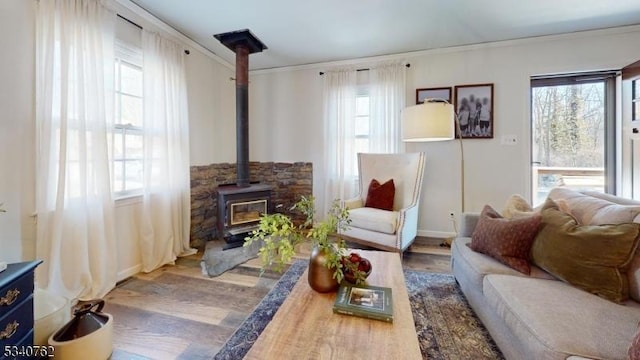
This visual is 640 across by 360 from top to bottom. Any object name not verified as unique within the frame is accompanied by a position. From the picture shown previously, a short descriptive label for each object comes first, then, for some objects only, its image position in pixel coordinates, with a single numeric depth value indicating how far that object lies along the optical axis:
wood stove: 3.01
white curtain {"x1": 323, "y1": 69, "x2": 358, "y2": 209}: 3.72
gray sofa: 0.98
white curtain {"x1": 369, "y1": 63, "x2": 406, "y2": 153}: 3.51
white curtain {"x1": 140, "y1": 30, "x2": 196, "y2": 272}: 2.55
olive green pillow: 1.26
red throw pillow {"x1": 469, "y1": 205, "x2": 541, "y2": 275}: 1.61
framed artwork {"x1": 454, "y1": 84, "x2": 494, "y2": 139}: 3.32
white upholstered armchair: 2.70
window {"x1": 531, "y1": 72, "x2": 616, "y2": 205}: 3.05
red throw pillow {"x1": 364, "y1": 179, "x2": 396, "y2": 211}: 3.12
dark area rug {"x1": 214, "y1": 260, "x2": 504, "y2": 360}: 1.48
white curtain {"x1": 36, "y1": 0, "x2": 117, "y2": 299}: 1.82
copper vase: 1.33
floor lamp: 2.57
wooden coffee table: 0.93
